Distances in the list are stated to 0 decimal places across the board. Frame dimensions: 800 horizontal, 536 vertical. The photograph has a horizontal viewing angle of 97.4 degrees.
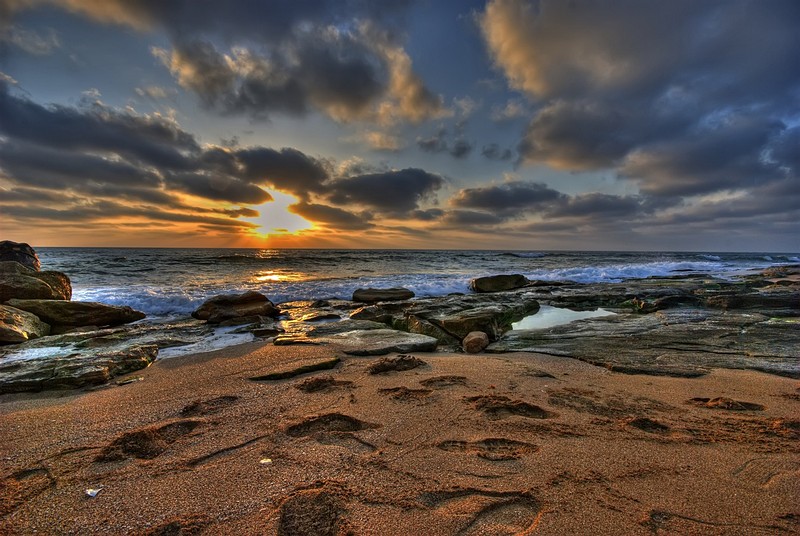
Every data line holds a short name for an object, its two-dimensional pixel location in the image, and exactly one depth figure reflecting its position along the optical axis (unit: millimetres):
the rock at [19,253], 12180
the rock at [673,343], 4375
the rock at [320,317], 8883
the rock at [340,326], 6577
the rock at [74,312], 7824
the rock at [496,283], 16328
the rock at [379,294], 12969
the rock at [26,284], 8492
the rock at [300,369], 3988
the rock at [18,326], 6000
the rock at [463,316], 6523
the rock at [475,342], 5590
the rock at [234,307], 8702
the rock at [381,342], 5152
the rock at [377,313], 8102
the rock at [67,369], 3779
